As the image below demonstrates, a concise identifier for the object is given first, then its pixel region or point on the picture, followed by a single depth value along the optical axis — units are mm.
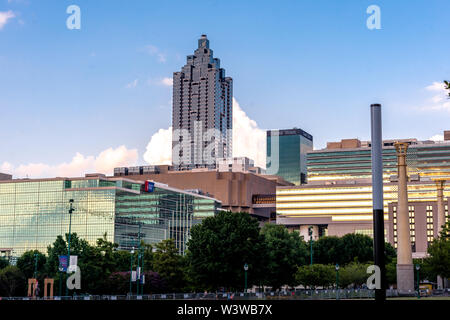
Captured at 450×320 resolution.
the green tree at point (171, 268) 116500
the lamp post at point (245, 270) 93625
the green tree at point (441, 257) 103750
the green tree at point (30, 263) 133750
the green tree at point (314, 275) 123812
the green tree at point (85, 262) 109188
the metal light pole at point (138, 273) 95862
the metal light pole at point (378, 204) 41250
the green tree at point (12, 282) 126125
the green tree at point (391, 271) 153750
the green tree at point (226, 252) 101375
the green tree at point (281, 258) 118812
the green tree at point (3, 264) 145375
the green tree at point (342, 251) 168125
